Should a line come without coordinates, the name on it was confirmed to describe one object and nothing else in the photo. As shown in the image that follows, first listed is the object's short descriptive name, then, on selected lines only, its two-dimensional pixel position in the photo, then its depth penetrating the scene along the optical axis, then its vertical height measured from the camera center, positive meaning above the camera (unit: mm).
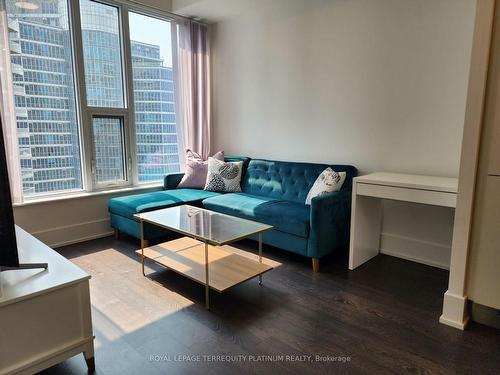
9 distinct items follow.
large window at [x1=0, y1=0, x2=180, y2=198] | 3250 +390
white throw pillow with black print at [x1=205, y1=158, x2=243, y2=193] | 4012 -537
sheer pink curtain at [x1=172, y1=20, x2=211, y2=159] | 4255 +585
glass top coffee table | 2293 -973
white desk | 2393 -478
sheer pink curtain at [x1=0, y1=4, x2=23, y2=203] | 2953 +155
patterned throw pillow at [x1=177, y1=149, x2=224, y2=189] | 4125 -524
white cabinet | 1458 -830
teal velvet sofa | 2840 -703
